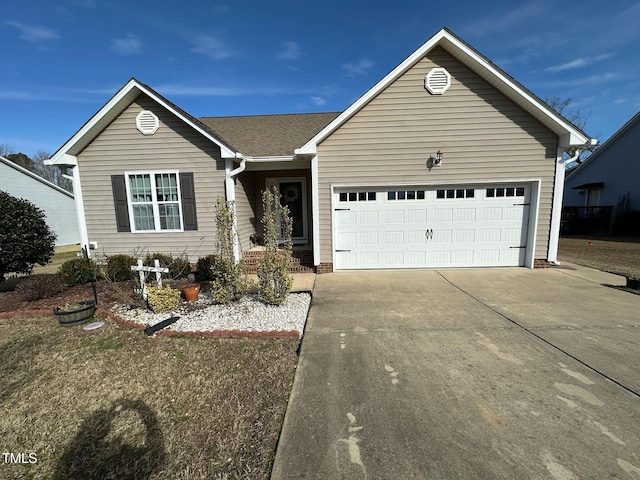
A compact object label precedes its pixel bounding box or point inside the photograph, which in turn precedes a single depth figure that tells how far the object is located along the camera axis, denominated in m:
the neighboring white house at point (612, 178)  16.52
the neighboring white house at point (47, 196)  16.33
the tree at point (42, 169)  33.13
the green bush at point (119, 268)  7.49
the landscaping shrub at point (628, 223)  15.61
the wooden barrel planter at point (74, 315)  4.84
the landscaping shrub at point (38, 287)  6.12
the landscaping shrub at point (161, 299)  5.13
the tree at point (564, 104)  29.75
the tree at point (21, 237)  6.95
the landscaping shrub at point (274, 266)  5.25
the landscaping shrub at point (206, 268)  7.37
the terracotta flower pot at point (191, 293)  5.74
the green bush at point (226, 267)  5.29
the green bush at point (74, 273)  7.10
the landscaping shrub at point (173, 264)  7.70
